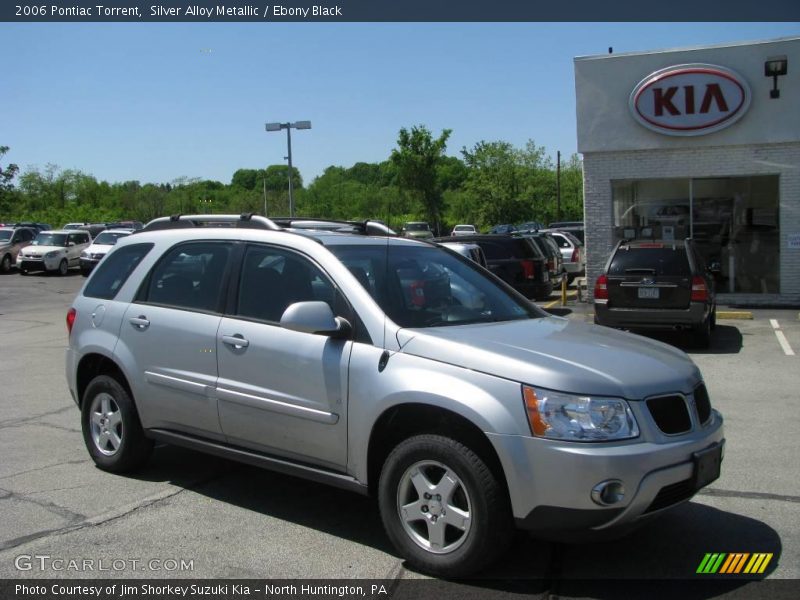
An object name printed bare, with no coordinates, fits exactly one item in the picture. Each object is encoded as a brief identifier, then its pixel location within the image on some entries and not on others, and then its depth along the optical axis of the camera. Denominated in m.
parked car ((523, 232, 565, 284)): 20.23
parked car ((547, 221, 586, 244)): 38.22
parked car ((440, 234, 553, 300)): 17.48
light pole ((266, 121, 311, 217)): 31.78
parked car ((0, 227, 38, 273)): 34.47
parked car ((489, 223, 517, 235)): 42.56
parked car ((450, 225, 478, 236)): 48.71
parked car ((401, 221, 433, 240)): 41.16
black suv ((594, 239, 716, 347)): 11.98
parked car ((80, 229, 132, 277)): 31.46
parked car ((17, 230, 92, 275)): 32.56
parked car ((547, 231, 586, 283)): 27.62
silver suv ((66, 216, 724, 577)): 3.89
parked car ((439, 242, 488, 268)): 13.49
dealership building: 16.97
